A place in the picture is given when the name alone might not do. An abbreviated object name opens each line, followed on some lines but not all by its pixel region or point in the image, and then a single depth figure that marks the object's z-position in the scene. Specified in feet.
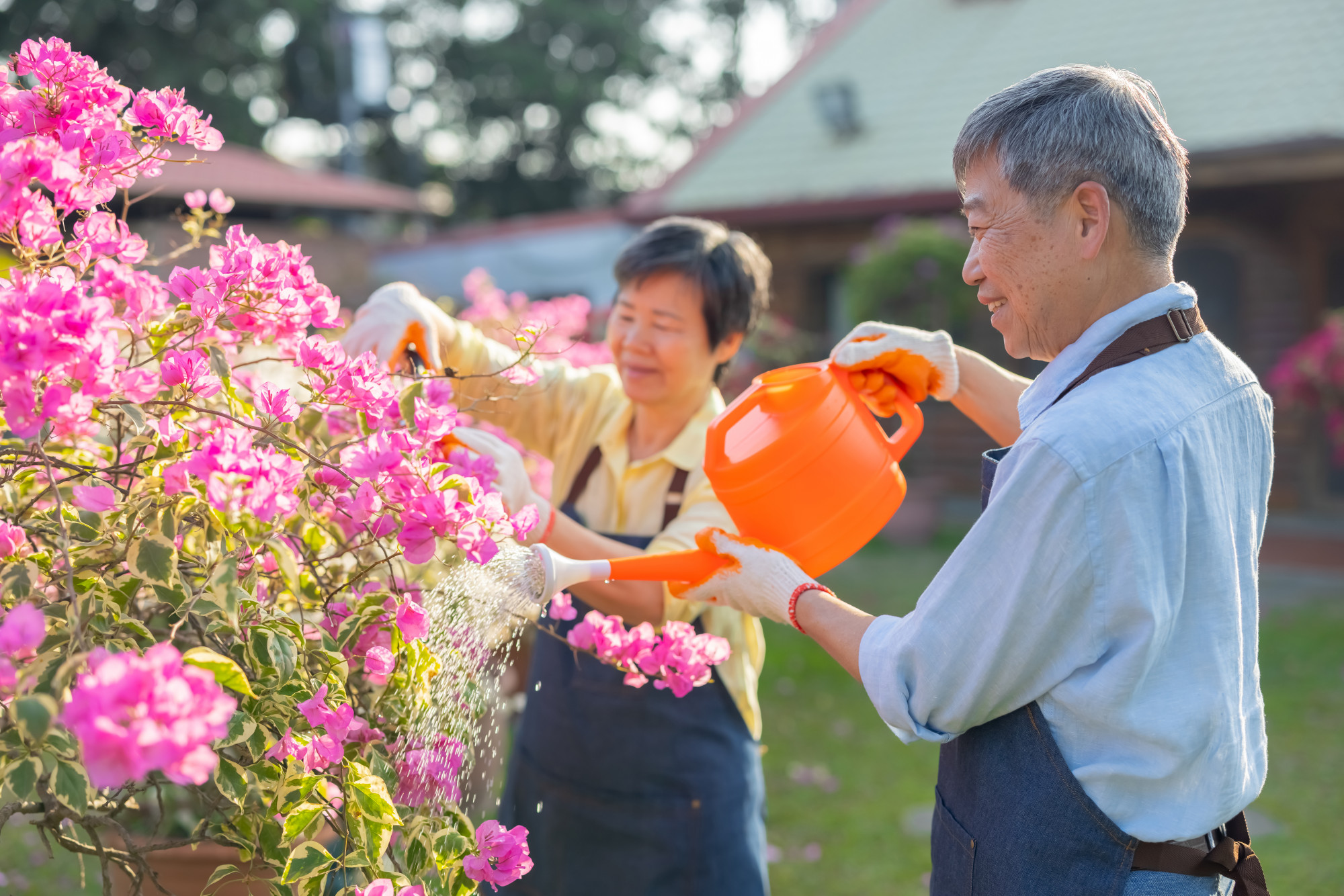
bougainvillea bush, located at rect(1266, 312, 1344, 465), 20.47
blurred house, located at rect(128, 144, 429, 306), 41.86
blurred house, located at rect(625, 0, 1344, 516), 25.61
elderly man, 3.64
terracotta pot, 5.98
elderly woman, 6.18
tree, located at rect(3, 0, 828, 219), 66.69
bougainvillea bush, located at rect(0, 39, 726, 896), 3.12
